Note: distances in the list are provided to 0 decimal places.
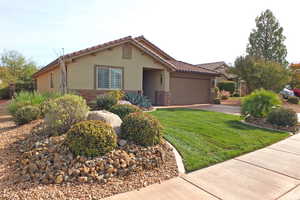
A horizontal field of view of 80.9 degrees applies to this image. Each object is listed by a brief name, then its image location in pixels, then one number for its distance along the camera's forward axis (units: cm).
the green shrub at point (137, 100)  1094
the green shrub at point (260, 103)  860
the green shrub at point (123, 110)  605
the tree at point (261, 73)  1664
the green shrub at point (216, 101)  1723
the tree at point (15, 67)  2461
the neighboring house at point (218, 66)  3309
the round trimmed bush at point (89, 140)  360
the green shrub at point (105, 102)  782
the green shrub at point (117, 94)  898
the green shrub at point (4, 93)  2141
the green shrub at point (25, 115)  647
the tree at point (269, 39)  2767
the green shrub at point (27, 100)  697
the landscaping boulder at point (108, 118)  474
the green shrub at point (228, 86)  2573
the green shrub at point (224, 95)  2159
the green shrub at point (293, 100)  1892
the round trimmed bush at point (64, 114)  469
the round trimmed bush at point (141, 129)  434
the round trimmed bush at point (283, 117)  777
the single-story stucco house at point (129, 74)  1070
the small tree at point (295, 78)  2441
